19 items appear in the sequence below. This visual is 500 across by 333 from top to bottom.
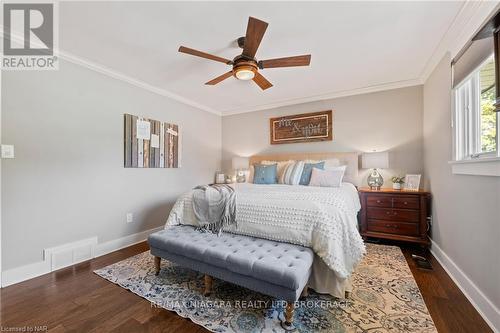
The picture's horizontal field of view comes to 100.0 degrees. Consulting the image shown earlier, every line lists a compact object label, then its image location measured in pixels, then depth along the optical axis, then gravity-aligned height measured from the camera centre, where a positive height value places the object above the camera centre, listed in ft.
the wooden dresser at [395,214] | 9.04 -2.16
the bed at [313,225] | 5.48 -1.73
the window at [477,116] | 5.52 +1.51
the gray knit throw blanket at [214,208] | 6.92 -1.43
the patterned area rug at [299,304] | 4.79 -3.62
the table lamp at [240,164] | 14.63 +0.18
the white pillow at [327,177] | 9.95 -0.50
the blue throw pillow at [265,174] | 11.63 -0.42
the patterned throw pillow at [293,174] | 10.90 -0.39
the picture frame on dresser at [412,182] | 9.97 -0.75
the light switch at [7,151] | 6.50 +0.47
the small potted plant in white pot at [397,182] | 10.39 -0.76
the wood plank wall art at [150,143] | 9.82 +1.18
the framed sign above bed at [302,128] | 12.63 +2.48
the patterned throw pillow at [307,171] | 10.80 -0.23
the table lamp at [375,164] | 10.32 +0.14
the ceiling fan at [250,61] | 5.89 +3.39
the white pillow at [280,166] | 11.82 +0.03
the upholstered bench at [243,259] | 4.60 -2.32
